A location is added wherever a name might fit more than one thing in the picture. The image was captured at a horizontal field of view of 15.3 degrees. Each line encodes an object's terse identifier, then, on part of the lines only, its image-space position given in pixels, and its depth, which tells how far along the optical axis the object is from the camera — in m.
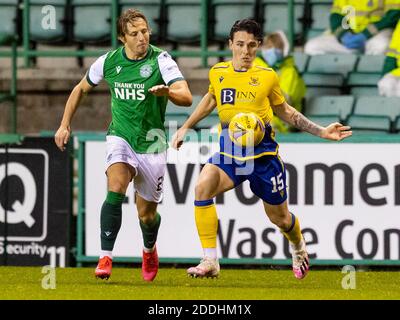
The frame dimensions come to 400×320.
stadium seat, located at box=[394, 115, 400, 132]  14.11
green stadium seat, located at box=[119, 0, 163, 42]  16.08
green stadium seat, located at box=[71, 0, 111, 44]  16.25
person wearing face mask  14.34
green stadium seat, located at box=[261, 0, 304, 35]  15.93
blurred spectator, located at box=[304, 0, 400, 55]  15.48
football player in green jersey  10.84
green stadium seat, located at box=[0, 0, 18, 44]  16.33
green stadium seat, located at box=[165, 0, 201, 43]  16.09
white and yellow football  10.81
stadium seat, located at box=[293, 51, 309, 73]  15.36
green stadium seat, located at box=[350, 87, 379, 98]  14.98
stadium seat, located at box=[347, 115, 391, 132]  14.14
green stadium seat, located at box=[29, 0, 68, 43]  16.25
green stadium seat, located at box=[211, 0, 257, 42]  16.00
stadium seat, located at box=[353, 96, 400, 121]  14.20
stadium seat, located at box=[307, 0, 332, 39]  16.06
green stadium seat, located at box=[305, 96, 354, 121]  14.43
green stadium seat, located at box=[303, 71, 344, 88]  15.11
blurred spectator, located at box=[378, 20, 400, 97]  14.64
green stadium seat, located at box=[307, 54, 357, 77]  15.31
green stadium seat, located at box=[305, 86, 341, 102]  15.08
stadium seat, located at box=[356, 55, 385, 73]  15.14
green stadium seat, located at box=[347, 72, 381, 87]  15.04
